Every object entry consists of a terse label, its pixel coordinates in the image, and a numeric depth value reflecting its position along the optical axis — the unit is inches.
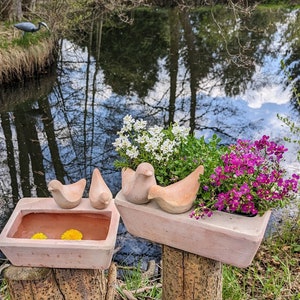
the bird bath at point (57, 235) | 57.8
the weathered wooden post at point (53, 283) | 61.4
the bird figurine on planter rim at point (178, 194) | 55.3
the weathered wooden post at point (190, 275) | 62.2
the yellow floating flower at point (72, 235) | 63.2
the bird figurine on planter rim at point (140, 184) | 55.5
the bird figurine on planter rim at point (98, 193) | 62.4
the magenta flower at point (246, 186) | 54.7
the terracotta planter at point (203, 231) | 53.2
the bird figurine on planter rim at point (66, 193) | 61.6
